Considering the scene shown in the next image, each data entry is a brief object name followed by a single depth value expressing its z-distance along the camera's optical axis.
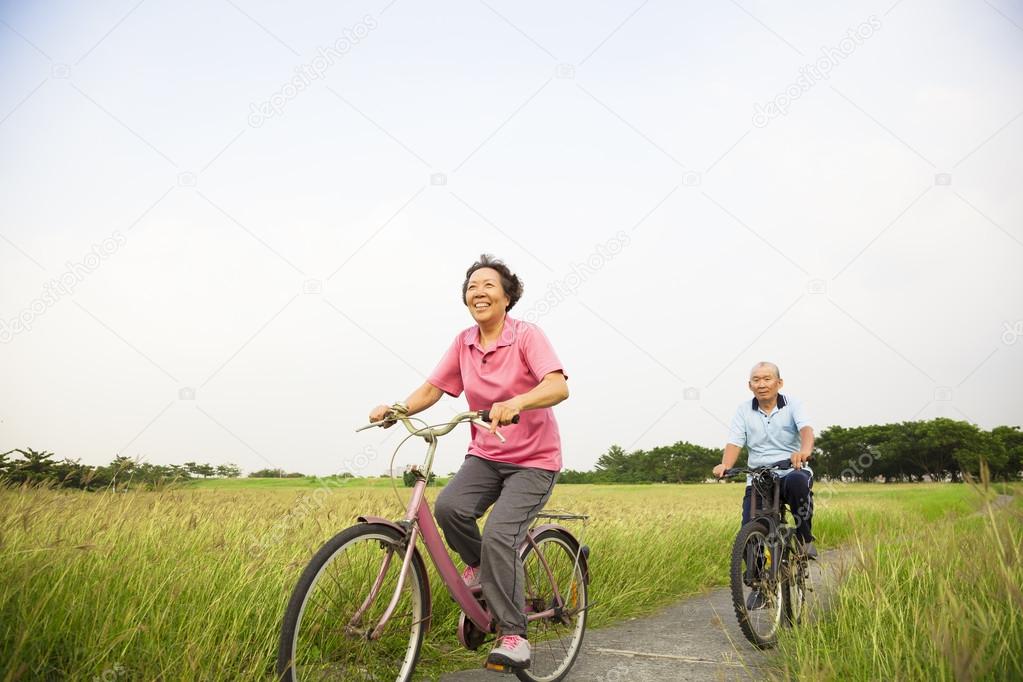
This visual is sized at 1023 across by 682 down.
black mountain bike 4.75
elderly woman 3.54
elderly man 5.36
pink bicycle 3.03
